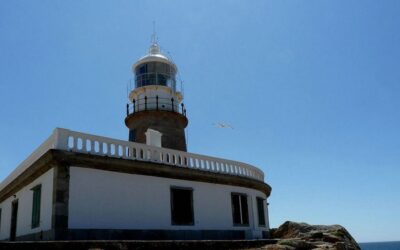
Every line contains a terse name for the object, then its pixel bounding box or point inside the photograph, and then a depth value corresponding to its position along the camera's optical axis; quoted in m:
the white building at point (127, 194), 12.55
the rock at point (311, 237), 13.91
